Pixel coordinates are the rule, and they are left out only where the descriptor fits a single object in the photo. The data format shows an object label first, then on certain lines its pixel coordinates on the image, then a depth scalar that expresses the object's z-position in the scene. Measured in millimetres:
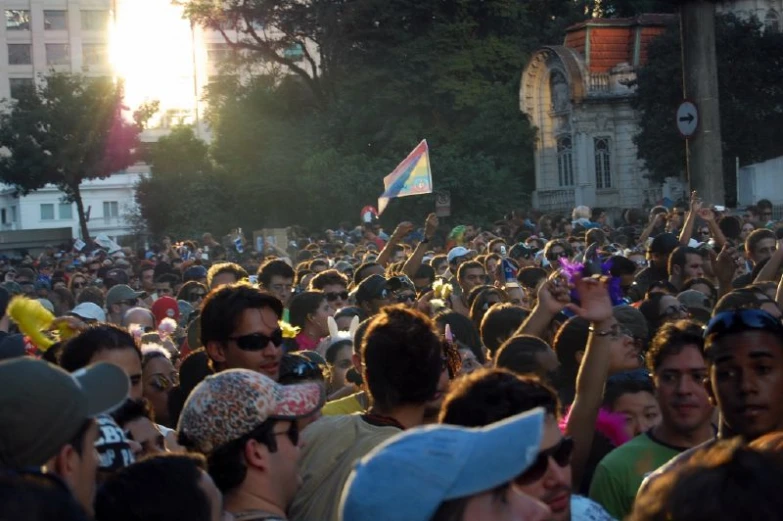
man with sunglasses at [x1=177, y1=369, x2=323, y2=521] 3994
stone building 47781
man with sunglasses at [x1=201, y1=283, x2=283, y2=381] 5750
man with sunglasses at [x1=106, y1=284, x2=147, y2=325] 13023
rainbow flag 18766
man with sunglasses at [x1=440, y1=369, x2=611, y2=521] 3463
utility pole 18719
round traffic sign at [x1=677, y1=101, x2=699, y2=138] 18391
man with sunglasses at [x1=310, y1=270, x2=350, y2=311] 10125
